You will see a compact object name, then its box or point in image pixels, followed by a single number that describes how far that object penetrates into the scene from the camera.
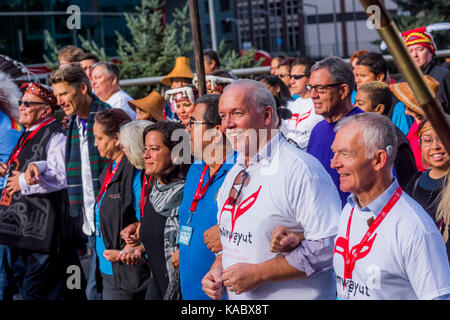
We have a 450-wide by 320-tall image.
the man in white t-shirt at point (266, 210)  2.62
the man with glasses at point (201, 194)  3.27
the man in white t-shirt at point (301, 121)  4.52
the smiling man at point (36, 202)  4.89
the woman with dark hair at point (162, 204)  3.68
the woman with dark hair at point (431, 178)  2.85
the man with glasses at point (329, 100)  3.74
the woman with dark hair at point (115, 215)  4.14
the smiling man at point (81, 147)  4.73
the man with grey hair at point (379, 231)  2.16
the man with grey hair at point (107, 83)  5.94
